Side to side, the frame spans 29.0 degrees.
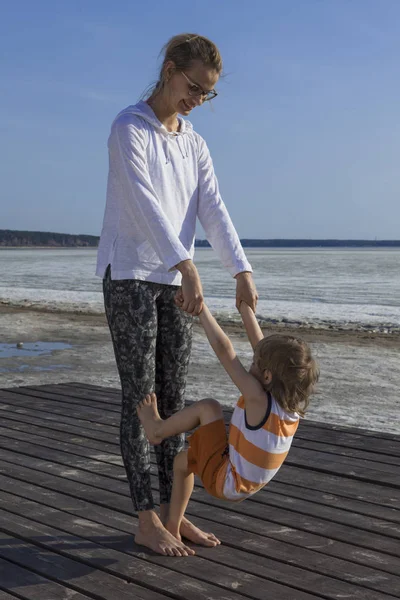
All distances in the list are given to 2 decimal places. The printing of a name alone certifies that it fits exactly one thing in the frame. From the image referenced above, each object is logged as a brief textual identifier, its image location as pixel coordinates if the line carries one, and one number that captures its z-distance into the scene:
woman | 2.82
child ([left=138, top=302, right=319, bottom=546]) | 2.68
